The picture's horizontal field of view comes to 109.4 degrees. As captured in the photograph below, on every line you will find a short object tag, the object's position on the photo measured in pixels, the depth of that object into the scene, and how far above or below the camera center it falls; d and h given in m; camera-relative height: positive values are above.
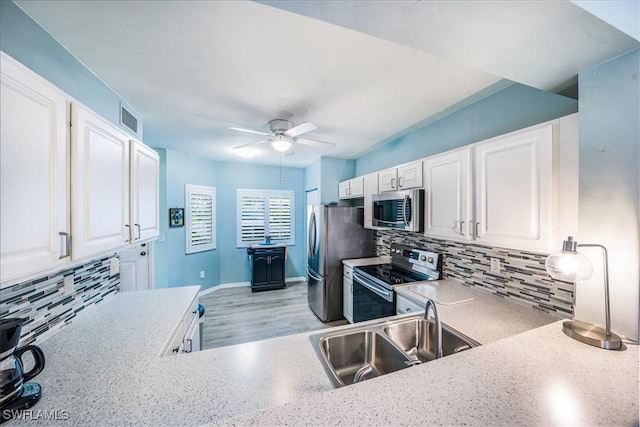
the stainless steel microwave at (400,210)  2.19 +0.03
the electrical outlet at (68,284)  1.35 -0.43
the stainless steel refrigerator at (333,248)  3.24 -0.52
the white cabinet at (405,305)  1.82 -0.79
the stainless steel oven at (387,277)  2.26 -0.69
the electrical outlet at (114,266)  1.81 -0.43
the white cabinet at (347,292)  3.04 -1.10
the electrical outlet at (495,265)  1.83 -0.43
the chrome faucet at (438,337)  1.08 -0.59
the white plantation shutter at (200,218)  4.05 -0.09
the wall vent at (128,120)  1.96 +0.86
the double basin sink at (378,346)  1.21 -0.76
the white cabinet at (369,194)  3.00 +0.26
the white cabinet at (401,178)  2.28 +0.40
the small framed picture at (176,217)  3.76 -0.06
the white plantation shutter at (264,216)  4.80 -0.06
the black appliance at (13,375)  0.75 -0.56
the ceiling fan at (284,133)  2.26 +0.82
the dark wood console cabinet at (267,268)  4.46 -1.10
